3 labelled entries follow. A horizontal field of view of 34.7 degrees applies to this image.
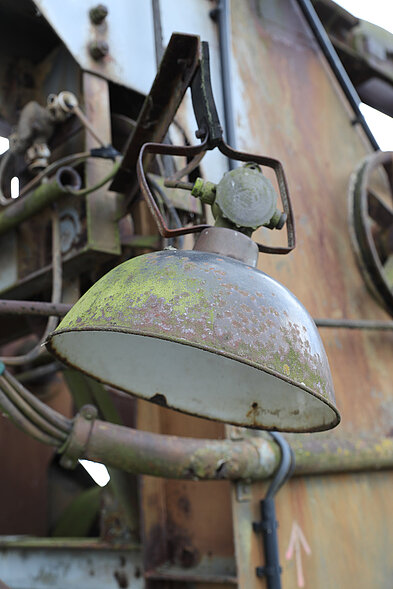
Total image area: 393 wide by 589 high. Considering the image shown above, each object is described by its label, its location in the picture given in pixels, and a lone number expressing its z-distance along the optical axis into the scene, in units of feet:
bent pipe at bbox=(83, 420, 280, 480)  6.34
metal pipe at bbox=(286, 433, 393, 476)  7.61
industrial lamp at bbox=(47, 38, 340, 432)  3.32
